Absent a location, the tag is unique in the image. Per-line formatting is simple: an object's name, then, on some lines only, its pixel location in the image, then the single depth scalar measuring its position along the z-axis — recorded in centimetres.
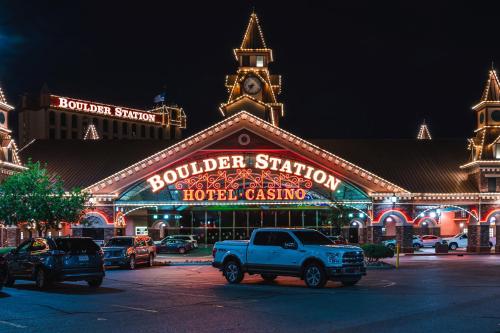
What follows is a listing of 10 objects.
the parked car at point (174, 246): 4816
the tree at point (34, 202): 3744
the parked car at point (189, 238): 4988
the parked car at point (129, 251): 3259
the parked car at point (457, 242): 5334
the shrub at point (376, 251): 3361
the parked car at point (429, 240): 5577
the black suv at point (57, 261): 2164
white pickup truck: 2186
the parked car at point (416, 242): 5160
